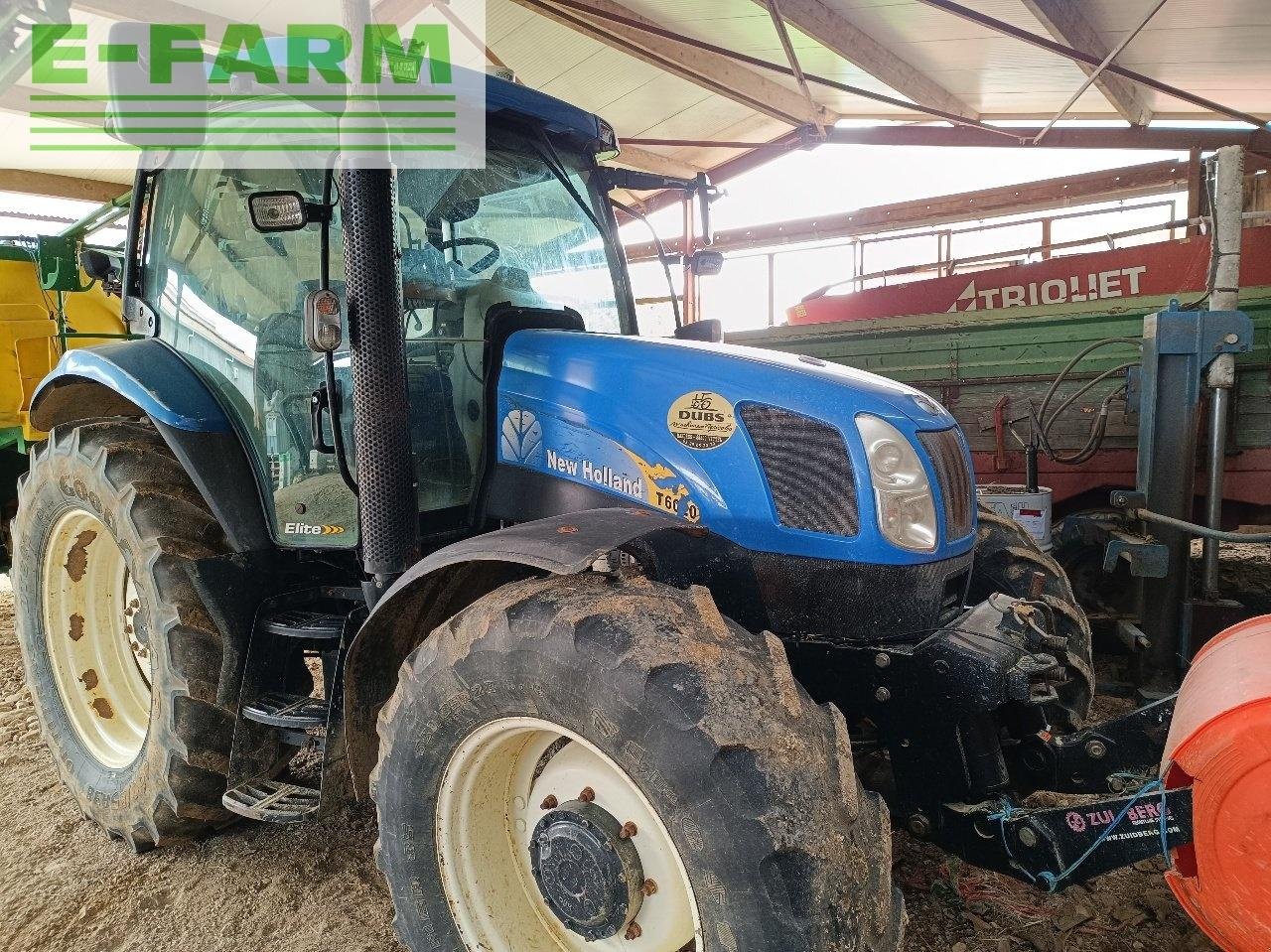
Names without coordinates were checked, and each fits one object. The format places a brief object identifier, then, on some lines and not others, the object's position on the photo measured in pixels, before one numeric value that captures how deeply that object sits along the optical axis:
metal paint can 4.02
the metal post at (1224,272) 3.62
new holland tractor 1.52
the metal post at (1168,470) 3.72
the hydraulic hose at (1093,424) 4.34
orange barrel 1.41
